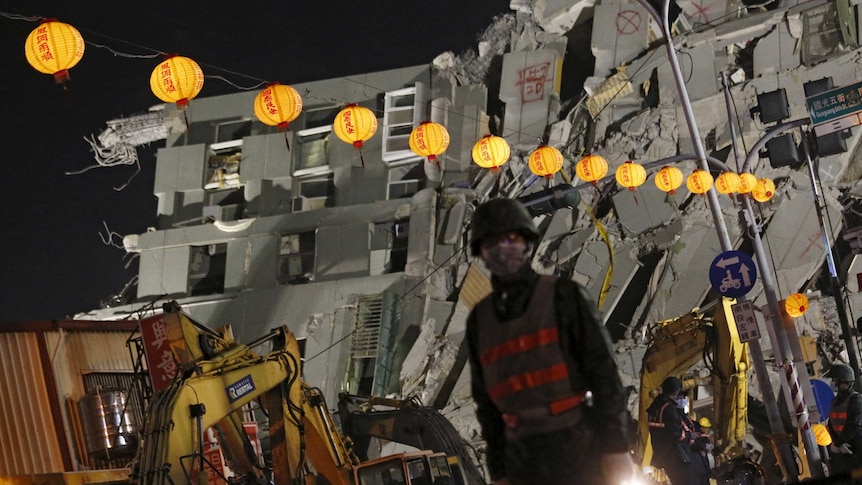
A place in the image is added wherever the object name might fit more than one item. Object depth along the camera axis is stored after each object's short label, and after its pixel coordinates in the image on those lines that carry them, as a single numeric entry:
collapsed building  30.62
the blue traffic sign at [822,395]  23.53
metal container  19.06
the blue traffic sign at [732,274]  17.11
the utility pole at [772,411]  17.73
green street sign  19.97
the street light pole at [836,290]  22.80
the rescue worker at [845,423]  11.23
